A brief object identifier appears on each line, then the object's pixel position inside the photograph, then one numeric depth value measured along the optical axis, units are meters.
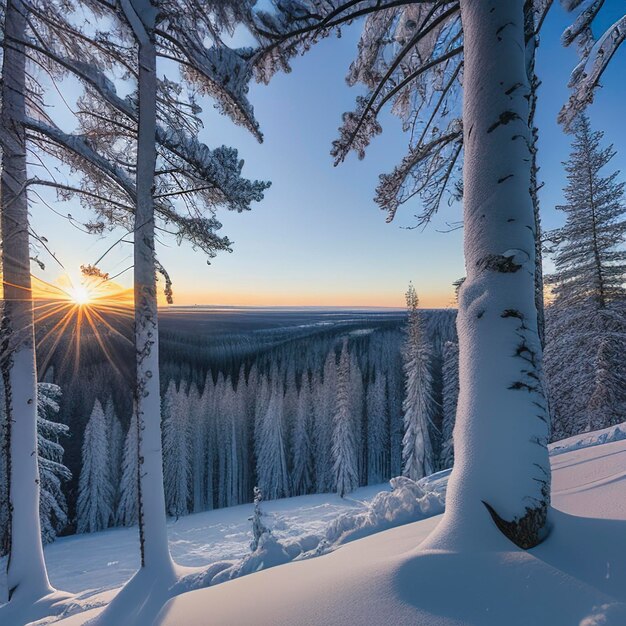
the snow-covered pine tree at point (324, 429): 32.97
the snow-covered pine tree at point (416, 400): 20.66
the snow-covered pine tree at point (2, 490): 11.17
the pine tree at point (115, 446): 29.05
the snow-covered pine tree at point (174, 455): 29.55
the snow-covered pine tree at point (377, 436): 36.16
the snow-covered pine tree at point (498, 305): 1.80
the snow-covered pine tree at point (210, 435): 34.78
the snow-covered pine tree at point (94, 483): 26.67
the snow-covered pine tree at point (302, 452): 33.66
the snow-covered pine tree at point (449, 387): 20.44
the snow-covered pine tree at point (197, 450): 33.62
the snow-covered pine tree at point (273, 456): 32.91
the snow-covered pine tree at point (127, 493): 26.75
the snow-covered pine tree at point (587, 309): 11.68
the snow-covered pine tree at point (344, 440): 26.33
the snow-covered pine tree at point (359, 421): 34.31
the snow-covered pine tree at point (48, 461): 10.81
